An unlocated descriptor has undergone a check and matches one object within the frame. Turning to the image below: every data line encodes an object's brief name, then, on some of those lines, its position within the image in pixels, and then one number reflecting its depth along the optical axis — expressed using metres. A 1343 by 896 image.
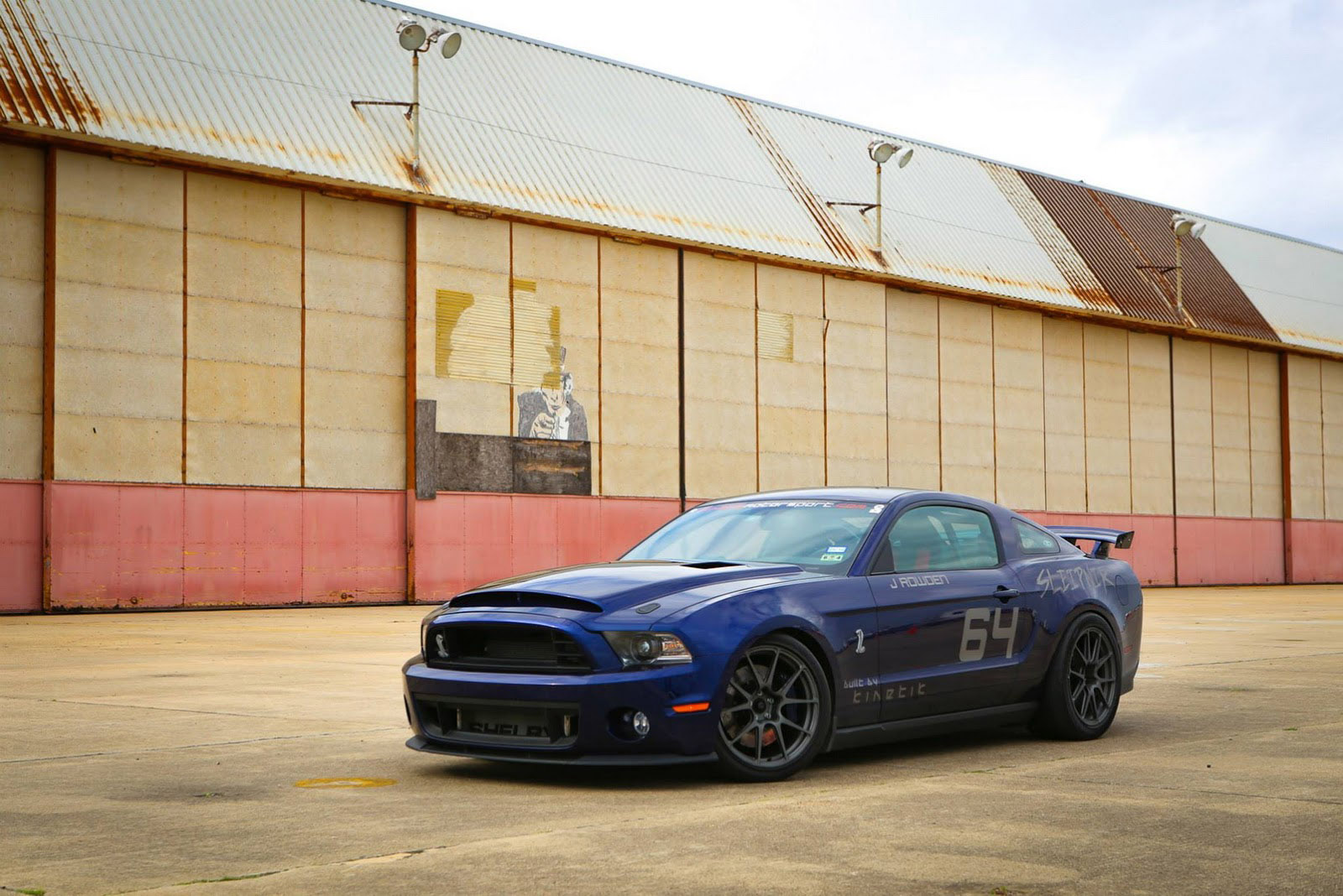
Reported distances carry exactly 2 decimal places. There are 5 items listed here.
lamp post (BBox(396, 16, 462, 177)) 26.81
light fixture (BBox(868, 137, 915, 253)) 34.34
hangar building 23.34
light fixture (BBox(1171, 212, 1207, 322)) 40.06
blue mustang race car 6.45
